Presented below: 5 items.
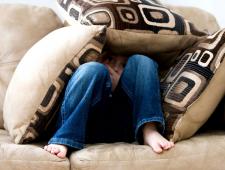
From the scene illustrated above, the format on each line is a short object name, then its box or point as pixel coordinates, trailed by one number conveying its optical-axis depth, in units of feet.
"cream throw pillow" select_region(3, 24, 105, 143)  5.22
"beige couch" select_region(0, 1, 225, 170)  4.78
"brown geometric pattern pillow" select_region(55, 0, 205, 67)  5.72
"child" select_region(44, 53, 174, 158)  5.07
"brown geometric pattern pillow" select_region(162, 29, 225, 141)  5.19
